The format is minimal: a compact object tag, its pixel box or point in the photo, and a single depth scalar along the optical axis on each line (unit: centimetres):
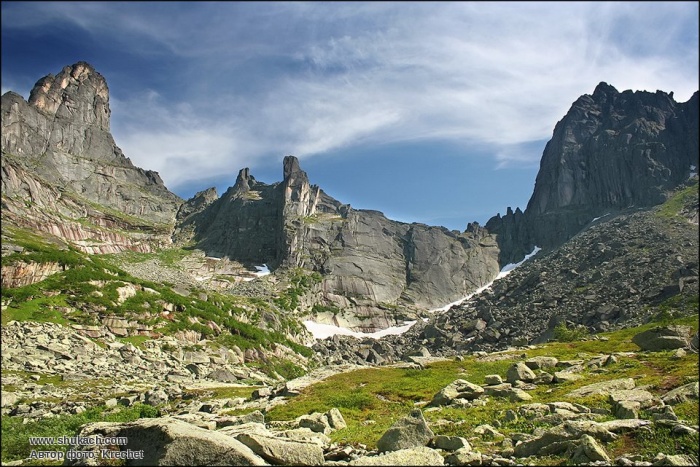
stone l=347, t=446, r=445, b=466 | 1334
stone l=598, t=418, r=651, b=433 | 1706
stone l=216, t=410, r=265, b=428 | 2230
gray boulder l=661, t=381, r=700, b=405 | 2027
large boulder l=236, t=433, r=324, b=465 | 1352
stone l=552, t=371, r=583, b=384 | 3347
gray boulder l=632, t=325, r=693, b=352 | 4672
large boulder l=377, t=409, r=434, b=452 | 1698
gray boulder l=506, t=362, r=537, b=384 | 3528
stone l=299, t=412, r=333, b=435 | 2234
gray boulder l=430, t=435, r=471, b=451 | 1590
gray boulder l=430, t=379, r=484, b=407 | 2906
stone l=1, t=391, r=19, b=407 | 2996
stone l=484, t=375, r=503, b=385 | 3450
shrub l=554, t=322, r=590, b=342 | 8662
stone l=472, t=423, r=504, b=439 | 1881
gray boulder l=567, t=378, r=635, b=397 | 2658
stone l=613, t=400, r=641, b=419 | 1912
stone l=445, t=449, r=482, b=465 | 1446
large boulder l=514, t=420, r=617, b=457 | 1560
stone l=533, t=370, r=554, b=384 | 3440
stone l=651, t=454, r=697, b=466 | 1320
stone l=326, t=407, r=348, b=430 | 2394
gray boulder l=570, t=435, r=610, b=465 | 1426
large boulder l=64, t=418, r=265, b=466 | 1241
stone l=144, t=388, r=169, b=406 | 3559
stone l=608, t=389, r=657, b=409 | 2094
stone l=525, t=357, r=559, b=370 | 4316
